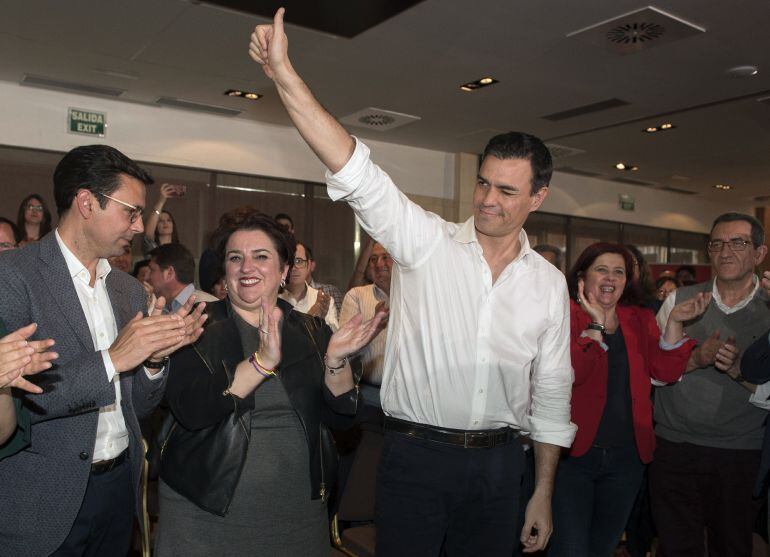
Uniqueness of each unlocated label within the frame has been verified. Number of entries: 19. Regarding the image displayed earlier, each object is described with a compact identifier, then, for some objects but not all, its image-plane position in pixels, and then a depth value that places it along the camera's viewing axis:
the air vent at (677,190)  12.18
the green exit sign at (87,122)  7.11
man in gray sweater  3.02
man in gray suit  1.79
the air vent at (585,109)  6.97
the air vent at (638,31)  4.72
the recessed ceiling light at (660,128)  7.76
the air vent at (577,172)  10.52
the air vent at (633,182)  11.41
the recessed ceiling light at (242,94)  6.88
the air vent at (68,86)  6.57
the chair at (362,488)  3.14
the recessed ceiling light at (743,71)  5.82
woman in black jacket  1.97
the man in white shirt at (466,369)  2.04
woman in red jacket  2.83
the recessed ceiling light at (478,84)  6.28
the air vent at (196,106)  7.25
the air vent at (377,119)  7.55
